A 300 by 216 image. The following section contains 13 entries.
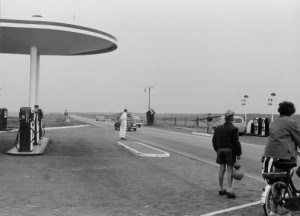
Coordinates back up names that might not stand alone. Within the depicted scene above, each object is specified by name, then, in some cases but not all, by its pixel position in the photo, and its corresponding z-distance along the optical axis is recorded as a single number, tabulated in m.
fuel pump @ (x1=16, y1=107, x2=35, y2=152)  15.62
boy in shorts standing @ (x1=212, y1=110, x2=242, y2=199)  8.97
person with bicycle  6.94
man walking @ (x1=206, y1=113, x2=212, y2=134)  41.37
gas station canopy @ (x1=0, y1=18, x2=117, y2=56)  17.91
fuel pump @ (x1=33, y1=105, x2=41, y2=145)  18.44
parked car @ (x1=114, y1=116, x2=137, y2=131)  40.68
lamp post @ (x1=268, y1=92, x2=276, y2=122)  38.28
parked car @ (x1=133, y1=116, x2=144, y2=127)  53.18
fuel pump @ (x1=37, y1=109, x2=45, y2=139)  19.93
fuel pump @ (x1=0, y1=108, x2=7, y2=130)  33.36
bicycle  6.64
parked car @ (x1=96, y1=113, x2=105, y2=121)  84.20
